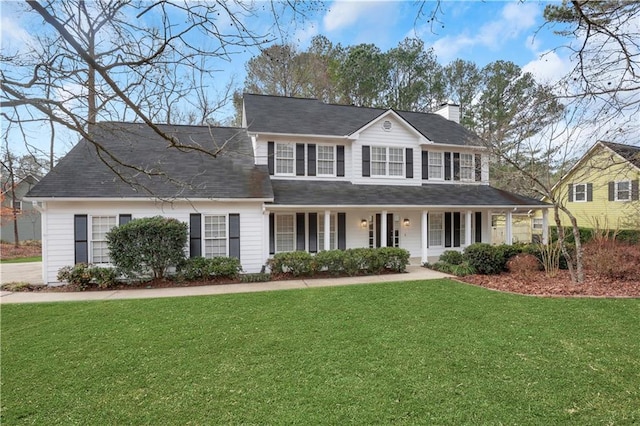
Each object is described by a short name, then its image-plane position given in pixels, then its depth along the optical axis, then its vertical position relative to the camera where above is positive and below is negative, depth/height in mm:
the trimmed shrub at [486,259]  11172 -1628
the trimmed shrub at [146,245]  9742 -908
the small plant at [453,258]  12609 -1792
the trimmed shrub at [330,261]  11008 -1618
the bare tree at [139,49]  3031 +1776
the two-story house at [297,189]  10516 +974
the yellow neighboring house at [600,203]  17994 +499
